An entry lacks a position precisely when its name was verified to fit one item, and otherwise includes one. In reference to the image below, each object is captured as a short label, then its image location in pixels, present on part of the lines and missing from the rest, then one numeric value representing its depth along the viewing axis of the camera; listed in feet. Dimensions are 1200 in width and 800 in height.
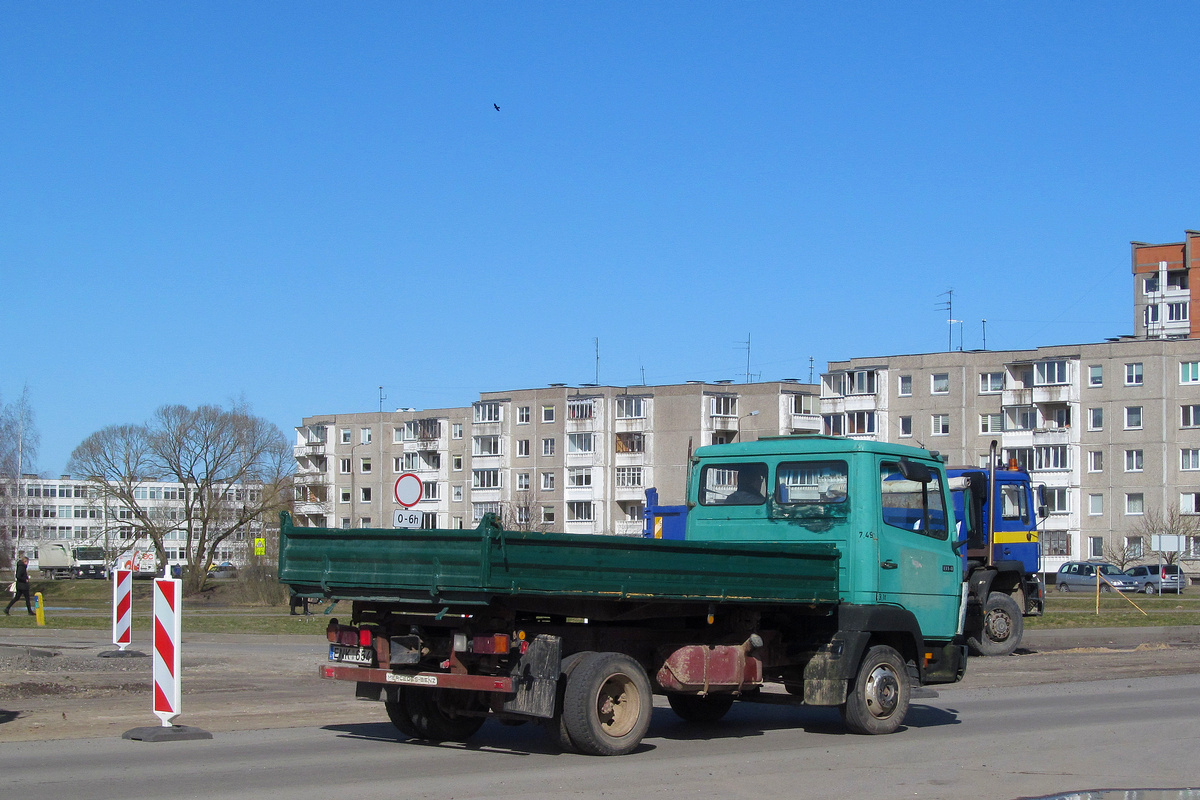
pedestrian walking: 115.44
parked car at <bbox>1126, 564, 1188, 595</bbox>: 212.23
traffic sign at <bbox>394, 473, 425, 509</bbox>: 63.82
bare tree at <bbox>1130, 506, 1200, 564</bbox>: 241.35
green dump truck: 32.58
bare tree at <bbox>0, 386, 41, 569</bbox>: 241.55
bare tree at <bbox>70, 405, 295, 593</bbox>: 235.61
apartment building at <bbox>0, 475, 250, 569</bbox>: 247.50
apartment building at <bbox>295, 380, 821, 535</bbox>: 313.32
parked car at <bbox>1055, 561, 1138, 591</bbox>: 217.77
